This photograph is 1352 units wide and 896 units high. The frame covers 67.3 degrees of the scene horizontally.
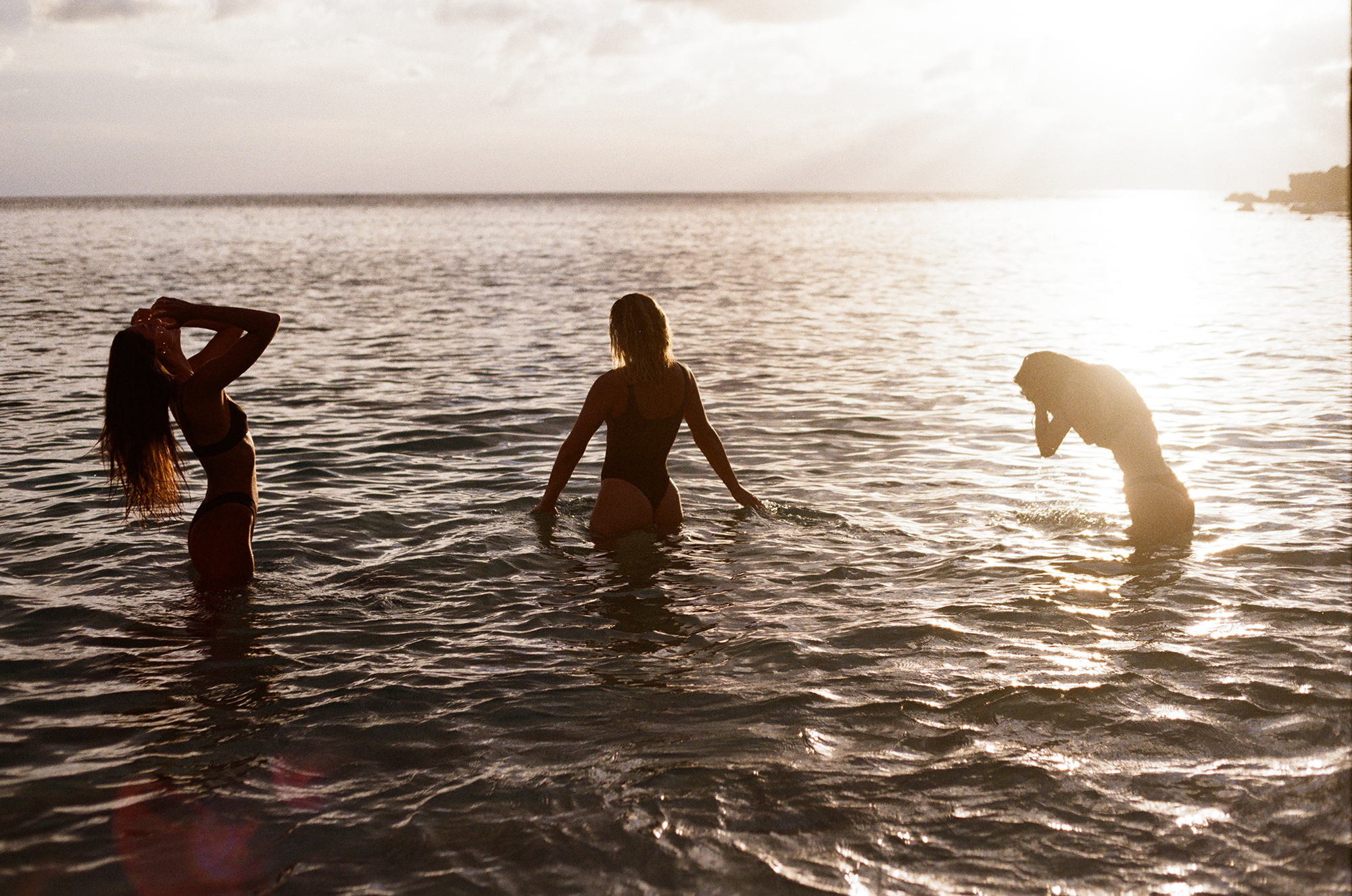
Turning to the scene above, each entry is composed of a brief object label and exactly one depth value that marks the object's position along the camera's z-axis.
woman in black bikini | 6.09
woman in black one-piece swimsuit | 7.67
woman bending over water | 8.01
